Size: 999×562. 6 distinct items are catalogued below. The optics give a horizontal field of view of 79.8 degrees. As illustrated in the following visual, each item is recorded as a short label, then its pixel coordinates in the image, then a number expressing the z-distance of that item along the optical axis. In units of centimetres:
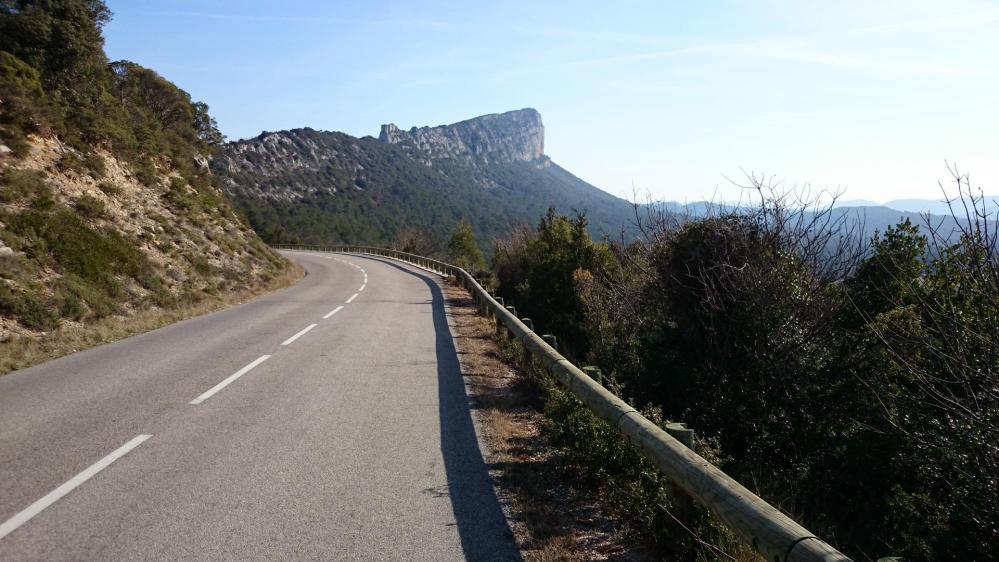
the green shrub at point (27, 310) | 1110
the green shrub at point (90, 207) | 1706
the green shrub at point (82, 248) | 1405
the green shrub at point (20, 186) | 1461
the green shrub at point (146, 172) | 2239
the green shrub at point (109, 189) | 1909
